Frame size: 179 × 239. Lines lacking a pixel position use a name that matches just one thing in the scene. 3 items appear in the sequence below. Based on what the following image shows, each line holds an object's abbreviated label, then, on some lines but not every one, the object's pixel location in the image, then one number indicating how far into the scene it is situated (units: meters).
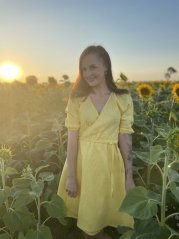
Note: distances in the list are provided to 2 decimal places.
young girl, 1.13
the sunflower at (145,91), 2.21
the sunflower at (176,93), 2.02
